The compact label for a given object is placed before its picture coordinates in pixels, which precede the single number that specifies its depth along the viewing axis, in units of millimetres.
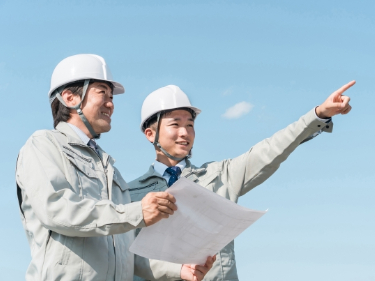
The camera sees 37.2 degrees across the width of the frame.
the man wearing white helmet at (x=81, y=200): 4230
